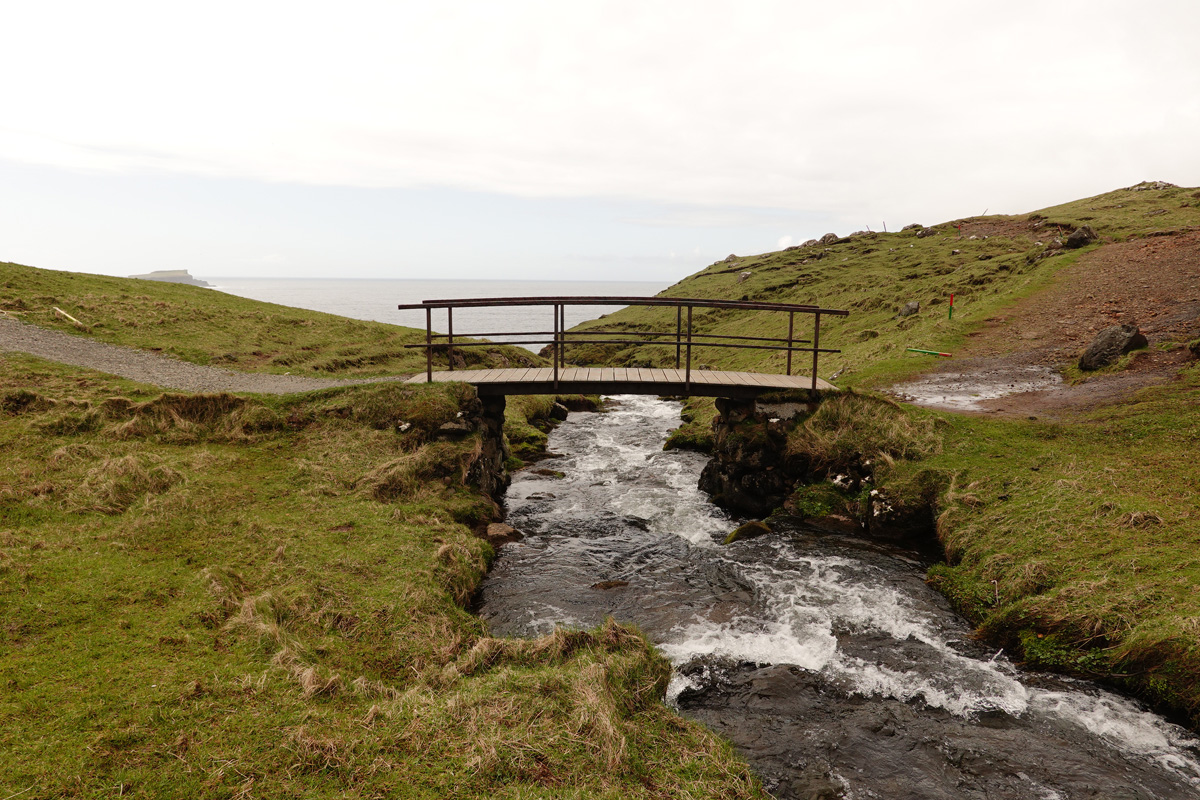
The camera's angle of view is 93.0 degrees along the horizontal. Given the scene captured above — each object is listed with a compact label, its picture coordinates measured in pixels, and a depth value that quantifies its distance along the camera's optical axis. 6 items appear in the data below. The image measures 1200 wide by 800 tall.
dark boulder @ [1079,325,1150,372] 17.81
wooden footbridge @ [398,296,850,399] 15.79
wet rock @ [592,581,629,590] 11.43
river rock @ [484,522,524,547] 13.20
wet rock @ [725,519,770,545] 13.64
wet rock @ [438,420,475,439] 14.83
